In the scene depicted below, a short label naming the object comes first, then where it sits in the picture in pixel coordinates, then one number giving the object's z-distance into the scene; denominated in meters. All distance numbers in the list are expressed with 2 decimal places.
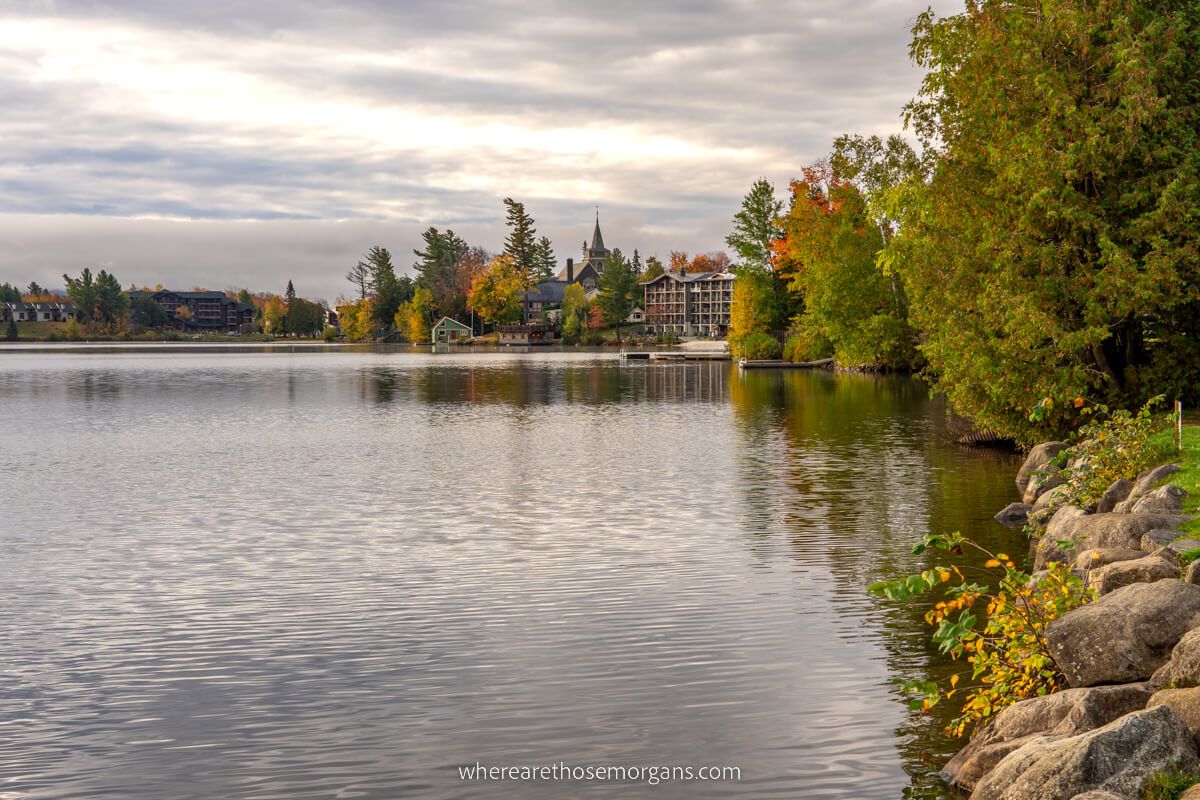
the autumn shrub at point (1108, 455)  18.72
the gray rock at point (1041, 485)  21.83
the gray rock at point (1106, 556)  13.02
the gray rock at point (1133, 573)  11.44
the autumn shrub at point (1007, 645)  10.56
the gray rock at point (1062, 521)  16.83
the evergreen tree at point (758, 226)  104.56
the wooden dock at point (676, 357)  114.31
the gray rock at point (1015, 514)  22.08
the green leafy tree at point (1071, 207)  25.56
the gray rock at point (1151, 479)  17.28
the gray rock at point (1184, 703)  8.34
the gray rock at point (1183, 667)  8.96
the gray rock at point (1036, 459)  24.47
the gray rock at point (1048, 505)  18.75
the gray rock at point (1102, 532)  14.12
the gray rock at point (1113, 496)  17.75
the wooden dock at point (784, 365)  92.06
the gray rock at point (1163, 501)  14.94
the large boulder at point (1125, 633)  9.78
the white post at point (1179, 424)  20.89
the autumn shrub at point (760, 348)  98.38
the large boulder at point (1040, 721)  9.04
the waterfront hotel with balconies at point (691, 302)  189.88
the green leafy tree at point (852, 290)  76.38
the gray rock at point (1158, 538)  13.26
